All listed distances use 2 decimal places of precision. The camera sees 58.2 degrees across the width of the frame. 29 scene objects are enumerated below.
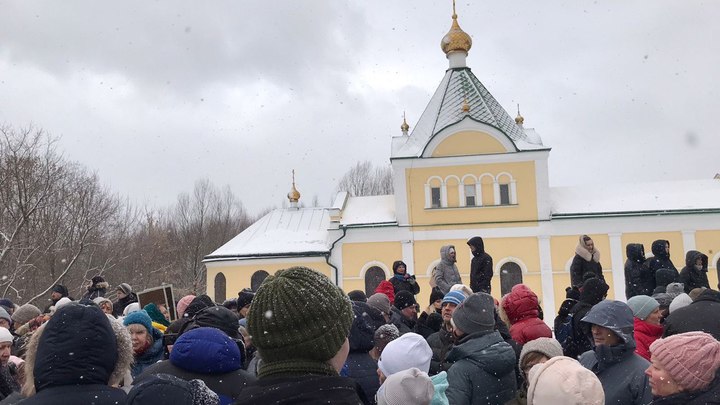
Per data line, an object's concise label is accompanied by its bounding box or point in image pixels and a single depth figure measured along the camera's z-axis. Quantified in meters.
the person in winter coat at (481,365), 4.33
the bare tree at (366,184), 58.13
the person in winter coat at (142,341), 5.23
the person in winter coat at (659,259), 9.39
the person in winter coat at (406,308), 7.63
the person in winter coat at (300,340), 1.99
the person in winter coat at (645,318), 5.35
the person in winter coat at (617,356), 4.04
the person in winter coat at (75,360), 2.77
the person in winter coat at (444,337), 5.71
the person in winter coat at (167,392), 2.64
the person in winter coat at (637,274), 9.53
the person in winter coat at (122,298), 8.82
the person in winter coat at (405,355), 4.11
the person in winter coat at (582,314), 5.78
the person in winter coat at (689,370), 3.19
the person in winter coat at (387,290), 8.84
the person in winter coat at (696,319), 4.93
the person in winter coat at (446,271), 9.66
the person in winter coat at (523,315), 5.48
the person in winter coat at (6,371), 4.62
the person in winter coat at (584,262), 8.55
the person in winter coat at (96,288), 9.84
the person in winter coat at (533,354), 4.25
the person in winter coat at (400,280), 9.70
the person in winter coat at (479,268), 9.36
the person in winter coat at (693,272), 8.88
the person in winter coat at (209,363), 3.69
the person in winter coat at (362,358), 4.60
